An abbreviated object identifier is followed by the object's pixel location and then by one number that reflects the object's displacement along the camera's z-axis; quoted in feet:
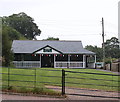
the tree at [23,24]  227.85
